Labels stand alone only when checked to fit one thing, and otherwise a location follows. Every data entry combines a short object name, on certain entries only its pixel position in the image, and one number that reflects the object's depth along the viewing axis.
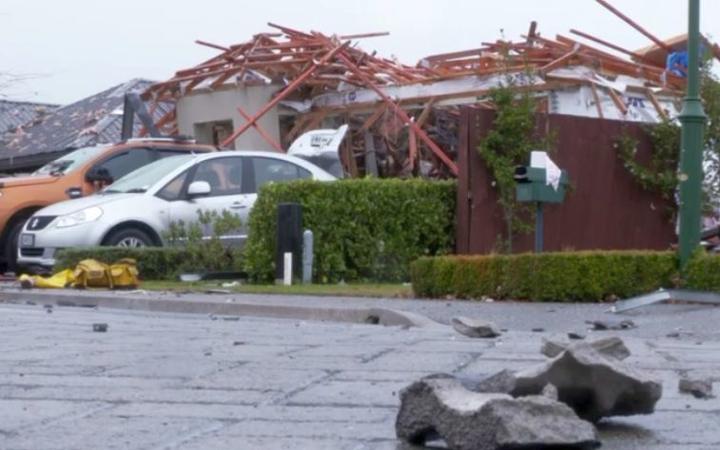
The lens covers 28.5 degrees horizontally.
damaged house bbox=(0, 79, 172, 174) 30.64
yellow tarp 15.52
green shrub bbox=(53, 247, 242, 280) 16.19
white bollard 16.19
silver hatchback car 16.95
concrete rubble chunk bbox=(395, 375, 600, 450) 4.53
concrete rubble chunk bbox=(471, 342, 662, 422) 5.21
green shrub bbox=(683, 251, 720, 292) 13.18
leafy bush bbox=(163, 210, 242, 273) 16.83
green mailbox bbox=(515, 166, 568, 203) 15.60
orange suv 18.50
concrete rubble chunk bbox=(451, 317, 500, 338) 10.24
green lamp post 13.80
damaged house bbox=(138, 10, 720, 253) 17.83
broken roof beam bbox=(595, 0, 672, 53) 22.28
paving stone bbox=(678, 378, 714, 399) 6.45
